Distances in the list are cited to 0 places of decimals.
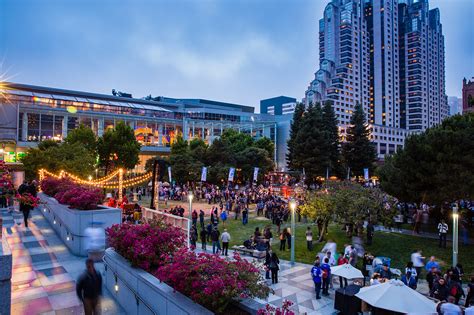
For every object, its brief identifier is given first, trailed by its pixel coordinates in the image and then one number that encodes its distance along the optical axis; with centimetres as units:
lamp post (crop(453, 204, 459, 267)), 1301
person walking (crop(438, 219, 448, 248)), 1720
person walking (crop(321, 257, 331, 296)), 1095
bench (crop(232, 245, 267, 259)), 1527
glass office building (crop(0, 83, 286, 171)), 5234
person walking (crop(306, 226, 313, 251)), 1662
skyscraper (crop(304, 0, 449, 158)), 11469
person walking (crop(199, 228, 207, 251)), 1638
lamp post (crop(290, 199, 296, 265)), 1402
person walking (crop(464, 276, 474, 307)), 947
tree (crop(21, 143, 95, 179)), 3017
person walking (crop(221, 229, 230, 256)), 1515
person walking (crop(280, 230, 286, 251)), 1672
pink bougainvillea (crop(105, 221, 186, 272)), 698
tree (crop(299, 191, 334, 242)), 1692
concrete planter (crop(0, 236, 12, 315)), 526
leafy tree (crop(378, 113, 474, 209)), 1762
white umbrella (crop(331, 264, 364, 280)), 1047
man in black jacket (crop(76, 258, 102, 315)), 559
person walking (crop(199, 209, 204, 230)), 2083
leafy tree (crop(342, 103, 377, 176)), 5375
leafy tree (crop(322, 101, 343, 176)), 5066
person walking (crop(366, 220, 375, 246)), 1778
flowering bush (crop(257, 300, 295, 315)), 428
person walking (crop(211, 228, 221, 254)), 1532
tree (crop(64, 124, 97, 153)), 4194
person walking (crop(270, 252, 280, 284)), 1174
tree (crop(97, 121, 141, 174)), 4575
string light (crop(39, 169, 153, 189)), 2588
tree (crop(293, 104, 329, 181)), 4962
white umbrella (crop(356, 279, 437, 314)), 773
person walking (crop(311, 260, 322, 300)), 1045
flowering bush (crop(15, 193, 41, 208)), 768
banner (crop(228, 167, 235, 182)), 3422
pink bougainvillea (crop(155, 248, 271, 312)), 487
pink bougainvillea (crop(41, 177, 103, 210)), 1217
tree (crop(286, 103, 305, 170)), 5656
